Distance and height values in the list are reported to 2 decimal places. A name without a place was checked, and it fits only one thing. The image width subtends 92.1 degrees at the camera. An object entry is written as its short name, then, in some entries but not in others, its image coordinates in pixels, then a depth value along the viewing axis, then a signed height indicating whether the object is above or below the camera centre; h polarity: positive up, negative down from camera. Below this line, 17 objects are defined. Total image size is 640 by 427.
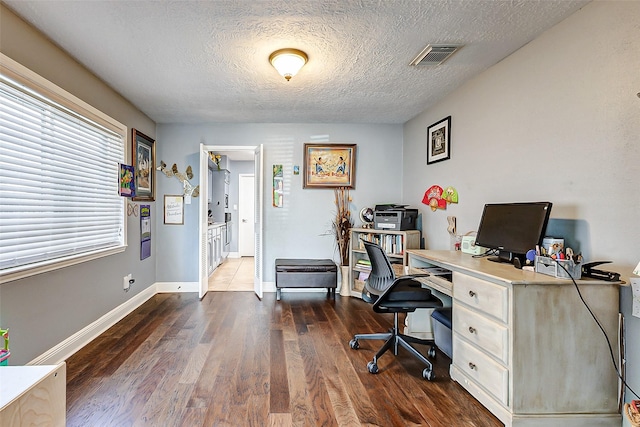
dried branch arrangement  4.28 -0.20
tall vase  4.22 -1.02
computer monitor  1.88 -0.13
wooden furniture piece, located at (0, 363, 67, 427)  1.01 -0.66
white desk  1.58 -0.75
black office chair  2.20 -0.67
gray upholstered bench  4.00 -0.88
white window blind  1.91 +0.20
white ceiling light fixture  2.28 +1.11
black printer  3.66 -0.12
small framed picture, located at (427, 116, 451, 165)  3.21 +0.74
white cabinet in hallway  5.08 -0.69
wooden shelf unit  3.66 -0.47
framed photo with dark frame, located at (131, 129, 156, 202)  3.58 +0.54
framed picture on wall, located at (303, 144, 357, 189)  4.36 +0.60
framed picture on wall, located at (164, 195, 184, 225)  4.29 -0.04
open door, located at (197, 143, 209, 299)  3.96 -0.21
